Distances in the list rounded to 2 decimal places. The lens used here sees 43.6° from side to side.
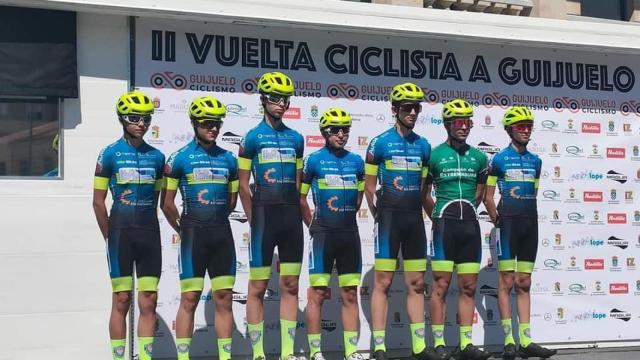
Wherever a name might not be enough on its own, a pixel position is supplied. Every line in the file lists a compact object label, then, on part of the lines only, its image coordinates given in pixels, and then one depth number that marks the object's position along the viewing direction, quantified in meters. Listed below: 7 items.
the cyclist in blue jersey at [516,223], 7.15
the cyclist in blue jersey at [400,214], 6.67
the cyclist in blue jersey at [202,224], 6.06
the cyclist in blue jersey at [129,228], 5.95
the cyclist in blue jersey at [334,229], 6.41
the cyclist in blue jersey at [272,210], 6.33
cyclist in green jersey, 6.83
